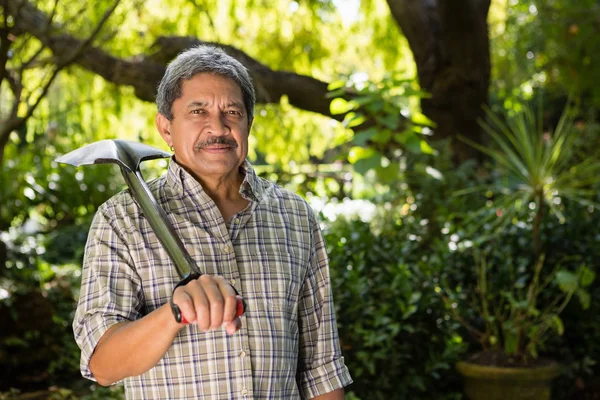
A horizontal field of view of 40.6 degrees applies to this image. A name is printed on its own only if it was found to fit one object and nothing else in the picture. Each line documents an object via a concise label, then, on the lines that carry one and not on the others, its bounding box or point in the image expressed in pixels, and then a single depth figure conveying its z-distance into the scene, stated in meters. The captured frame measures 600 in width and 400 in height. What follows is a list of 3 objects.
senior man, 1.44
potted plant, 3.65
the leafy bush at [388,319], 3.48
